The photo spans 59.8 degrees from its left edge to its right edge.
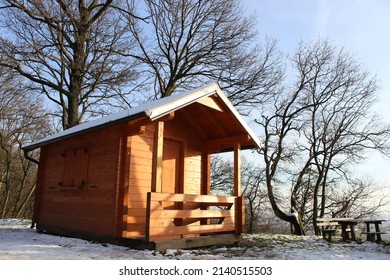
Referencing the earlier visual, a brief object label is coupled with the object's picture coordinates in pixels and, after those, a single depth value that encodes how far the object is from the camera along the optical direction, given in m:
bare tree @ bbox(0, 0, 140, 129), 14.55
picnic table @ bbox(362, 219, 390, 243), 11.35
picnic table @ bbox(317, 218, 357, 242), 11.23
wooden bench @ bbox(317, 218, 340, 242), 11.37
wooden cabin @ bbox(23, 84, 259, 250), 7.34
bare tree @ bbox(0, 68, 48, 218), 22.59
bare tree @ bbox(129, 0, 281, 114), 18.36
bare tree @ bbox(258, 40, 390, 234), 19.86
